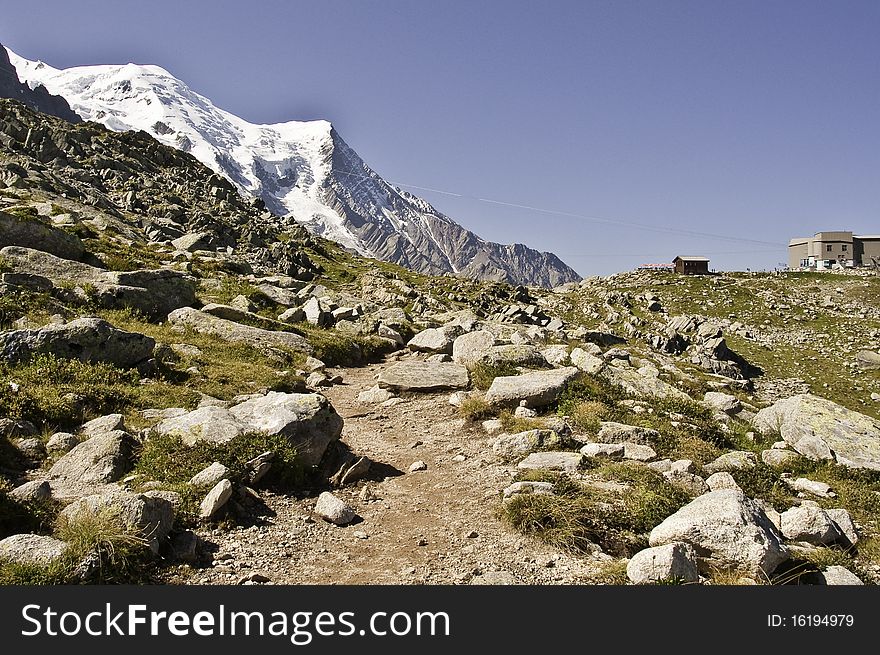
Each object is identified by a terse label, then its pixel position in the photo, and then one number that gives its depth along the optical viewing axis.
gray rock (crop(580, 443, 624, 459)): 11.96
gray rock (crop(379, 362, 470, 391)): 17.67
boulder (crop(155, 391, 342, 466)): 10.72
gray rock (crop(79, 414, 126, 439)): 10.81
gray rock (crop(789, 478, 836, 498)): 11.44
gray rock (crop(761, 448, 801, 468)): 12.95
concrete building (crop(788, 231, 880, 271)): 137.88
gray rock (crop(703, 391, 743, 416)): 19.08
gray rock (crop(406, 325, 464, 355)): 23.47
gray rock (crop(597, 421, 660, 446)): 12.99
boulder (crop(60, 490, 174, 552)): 7.39
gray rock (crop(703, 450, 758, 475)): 11.75
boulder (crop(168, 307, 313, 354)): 21.64
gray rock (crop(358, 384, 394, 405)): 17.36
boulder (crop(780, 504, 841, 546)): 8.95
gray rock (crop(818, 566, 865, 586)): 7.59
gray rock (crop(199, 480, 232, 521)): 8.48
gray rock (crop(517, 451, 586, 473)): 11.12
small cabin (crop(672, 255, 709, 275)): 124.19
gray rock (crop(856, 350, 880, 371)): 55.59
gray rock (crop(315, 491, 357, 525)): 9.38
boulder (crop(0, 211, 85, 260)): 23.56
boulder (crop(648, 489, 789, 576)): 7.42
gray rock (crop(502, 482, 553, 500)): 9.70
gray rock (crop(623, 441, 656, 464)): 12.03
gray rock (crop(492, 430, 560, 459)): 12.35
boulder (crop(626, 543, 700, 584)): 6.89
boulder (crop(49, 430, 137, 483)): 9.31
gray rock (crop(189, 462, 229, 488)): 9.13
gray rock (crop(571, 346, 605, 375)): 20.31
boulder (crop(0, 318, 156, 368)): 13.74
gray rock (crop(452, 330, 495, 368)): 19.70
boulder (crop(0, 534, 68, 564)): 6.50
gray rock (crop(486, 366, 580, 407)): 15.24
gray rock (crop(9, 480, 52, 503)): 8.10
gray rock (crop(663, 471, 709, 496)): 10.40
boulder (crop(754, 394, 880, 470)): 13.28
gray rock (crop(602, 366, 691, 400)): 18.78
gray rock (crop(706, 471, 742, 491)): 10.62
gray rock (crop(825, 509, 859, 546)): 9.16
